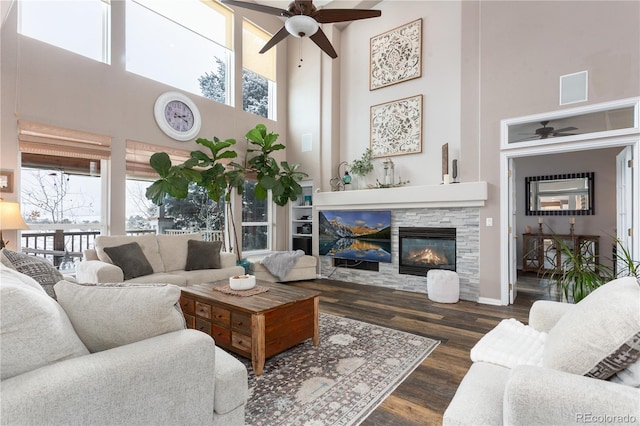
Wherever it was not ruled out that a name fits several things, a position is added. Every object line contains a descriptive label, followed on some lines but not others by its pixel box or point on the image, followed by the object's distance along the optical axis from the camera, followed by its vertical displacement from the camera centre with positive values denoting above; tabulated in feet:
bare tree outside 12.00 +0.57
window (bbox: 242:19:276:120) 19.77 +9.32
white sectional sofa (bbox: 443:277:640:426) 3.05 -1.82
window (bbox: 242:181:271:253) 19.74 -0.61
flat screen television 17.16 -1.34
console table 18.29 -2.20
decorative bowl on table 9.01 -2.09
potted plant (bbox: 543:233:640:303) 7.95 -1.77
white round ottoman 13.76 -3.40
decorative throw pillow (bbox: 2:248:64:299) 5.31 -1.00
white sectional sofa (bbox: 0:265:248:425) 2.92 -1.64
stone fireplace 14.25 -0.27
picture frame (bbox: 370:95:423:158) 16.94 +4.87
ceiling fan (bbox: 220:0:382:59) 9.90 +6.74
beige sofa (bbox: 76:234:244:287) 10.66 -2.03
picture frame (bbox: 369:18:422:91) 17.06 +9.08
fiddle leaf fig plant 14.25 +2.08
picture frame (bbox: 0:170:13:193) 11.04 +1.16
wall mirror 18.72 +1.06
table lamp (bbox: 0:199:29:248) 9.84 -0.14
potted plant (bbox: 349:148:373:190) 18.37 +2.80
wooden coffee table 7.37 -2.84
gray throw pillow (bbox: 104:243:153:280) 11.43 -1.81
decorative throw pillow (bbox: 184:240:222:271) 13.60 -1.95
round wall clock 15.34 +5.06
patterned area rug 5.93 -3.92
